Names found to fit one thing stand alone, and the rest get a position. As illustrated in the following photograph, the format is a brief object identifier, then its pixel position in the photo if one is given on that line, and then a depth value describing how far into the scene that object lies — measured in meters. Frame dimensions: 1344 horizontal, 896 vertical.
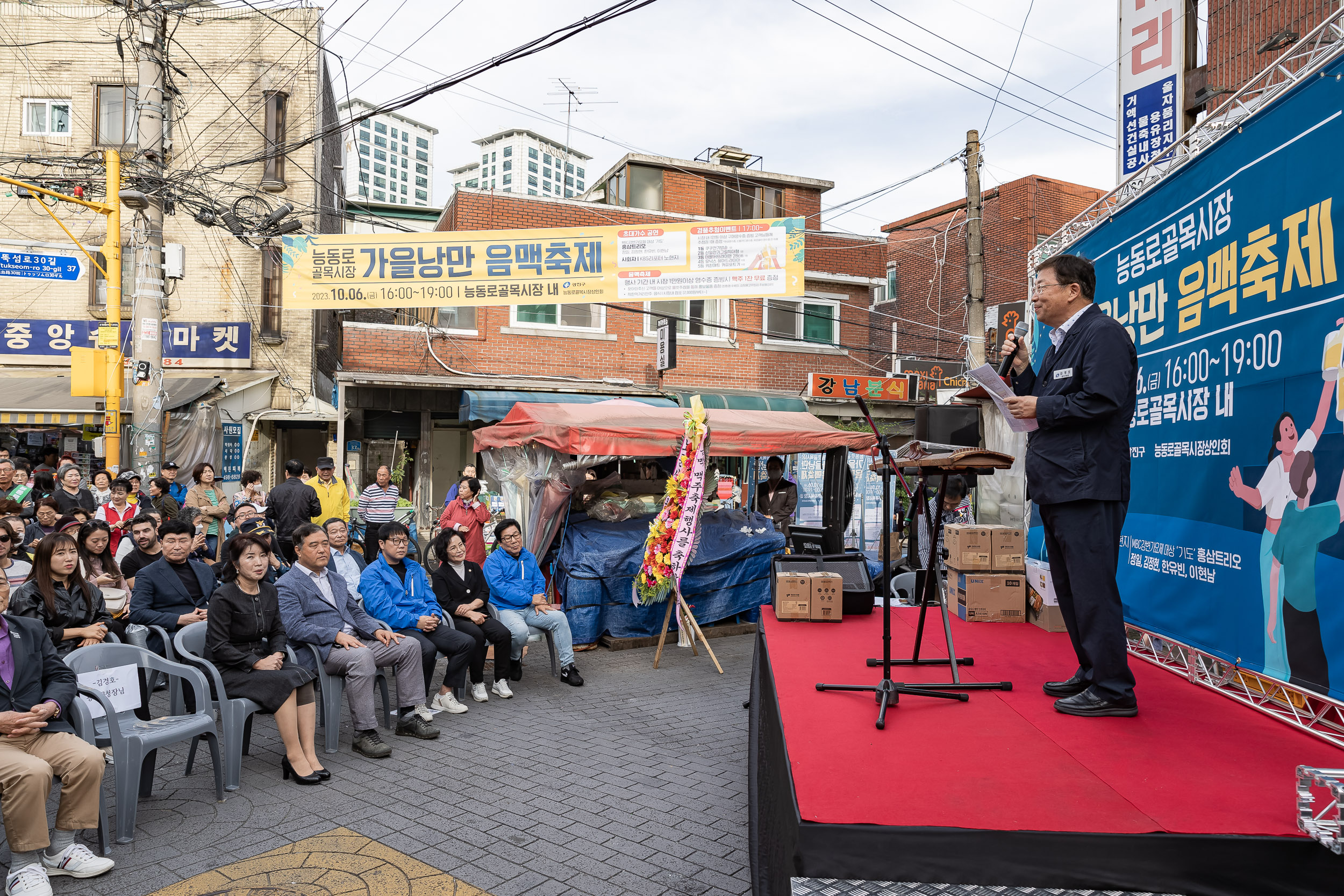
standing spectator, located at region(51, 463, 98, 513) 8.58
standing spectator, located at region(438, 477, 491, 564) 8.98
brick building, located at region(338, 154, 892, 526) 16.09
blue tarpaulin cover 8.38
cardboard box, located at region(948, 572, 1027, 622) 5.08
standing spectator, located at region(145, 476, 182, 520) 8.90
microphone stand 3.22
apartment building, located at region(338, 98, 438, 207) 120.31
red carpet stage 2.14
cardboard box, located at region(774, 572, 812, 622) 5.21
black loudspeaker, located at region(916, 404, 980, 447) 9.41
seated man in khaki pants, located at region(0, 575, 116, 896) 3.34
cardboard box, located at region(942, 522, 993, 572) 5.08
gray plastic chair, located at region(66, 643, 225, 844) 3.86
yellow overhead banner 10.90
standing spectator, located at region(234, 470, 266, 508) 10.00
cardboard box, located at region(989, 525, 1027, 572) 5.06
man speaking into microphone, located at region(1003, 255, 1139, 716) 3.07
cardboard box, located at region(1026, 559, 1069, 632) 4.80
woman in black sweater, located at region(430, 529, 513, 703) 6.54
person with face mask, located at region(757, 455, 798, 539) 11.24
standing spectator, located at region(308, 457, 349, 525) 9.65
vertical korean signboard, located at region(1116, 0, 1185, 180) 6.84
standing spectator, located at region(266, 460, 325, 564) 9.05
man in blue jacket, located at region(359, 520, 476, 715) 6.04
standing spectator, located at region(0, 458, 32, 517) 8.70
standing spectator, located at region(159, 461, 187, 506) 10.07
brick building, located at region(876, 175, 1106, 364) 24.59
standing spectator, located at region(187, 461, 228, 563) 9.07
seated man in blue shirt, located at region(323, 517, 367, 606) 6.34
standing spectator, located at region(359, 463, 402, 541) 10.04
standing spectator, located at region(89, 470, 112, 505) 9.62
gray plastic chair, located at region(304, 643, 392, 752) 5.27
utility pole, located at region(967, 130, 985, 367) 12.24
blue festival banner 3.04
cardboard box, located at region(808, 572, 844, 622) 5.23
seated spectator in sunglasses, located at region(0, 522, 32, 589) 5.28
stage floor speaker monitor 5.49
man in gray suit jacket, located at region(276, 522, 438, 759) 5.28
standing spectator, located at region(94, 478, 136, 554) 8.16
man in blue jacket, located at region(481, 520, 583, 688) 7.15
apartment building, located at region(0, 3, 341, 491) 15.98
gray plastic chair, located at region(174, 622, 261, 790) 4.54
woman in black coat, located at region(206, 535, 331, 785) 4.68
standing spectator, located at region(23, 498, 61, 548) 7.56
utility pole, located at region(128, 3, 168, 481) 9.92
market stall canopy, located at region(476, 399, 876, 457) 8.45
